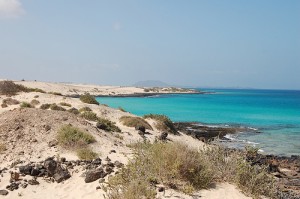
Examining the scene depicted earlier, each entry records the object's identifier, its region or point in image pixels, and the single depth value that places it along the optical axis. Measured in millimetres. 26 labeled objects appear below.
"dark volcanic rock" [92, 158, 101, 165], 15344
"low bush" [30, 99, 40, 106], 34512
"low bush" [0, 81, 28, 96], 39719
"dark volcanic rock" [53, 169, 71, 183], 14144
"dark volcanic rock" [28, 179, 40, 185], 13894
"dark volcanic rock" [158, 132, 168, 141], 26669
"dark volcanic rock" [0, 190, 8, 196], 13023
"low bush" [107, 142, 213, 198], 11602
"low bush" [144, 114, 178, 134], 32522
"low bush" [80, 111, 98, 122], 27502
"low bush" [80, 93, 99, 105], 39612
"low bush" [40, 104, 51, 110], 32259
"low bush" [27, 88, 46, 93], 43319
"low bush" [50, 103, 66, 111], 31262
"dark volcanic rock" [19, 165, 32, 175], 14659
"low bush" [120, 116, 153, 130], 29922
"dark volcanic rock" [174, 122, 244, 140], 38500
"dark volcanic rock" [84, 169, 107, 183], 13459
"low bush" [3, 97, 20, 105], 33175
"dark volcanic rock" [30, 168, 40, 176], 14586
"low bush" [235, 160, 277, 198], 12281
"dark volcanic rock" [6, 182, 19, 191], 13442
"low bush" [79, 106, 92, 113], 33156
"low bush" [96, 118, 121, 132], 24041
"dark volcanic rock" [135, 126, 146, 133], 27964
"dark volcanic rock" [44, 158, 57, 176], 14648
